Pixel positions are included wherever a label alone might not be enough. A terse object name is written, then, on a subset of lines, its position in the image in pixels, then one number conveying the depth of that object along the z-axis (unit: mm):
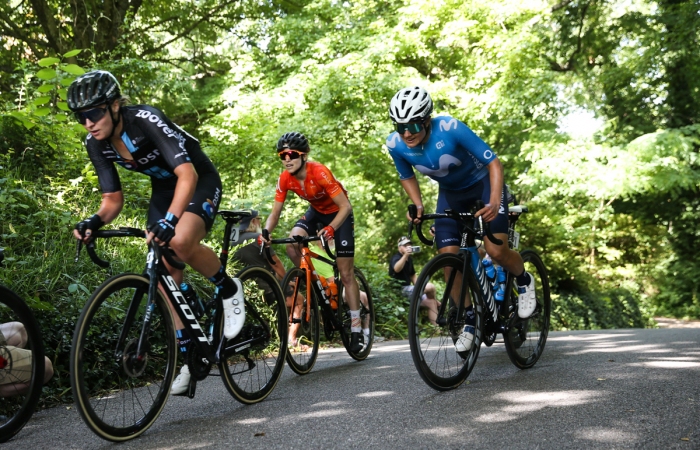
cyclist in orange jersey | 7020
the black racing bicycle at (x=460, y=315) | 5137
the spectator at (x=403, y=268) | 12891
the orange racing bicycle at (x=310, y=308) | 6746
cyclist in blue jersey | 5672
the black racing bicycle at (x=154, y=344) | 4082
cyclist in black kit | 4250
